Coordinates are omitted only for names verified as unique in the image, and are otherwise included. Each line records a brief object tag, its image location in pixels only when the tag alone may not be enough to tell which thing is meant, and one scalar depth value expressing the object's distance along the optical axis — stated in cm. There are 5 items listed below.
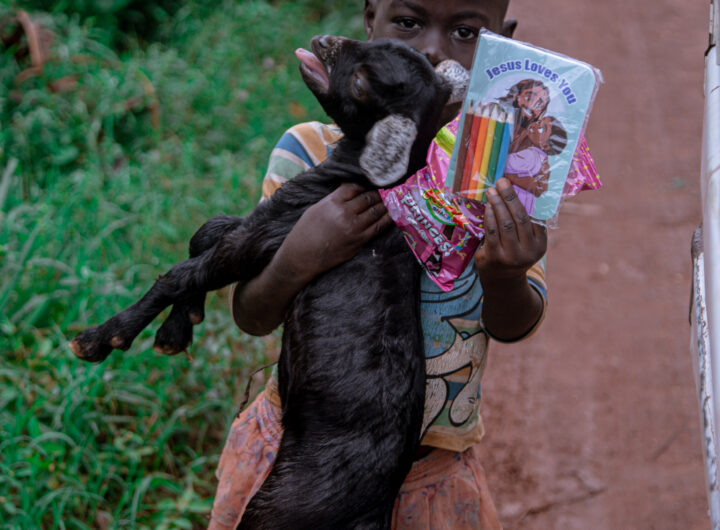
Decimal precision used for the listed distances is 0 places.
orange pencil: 167
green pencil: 167
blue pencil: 167
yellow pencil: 167
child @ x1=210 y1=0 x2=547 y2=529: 198
